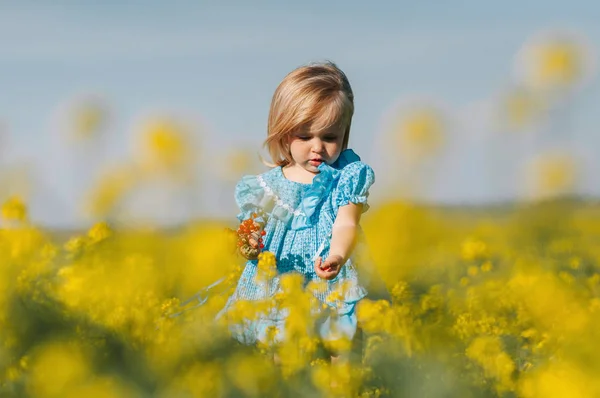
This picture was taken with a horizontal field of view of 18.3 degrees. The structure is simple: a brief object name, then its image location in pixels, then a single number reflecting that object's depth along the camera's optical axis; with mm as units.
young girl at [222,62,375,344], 7766
